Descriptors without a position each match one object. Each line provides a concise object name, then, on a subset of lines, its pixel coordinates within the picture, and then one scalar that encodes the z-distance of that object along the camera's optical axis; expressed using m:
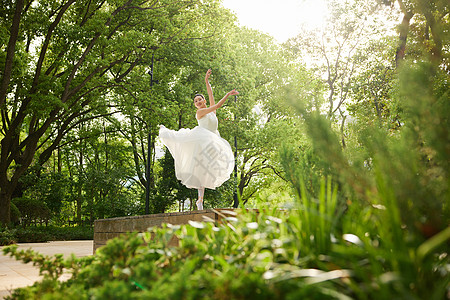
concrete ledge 5.27
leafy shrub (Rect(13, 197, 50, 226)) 18.38
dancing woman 7.02
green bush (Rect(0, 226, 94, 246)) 13.03
